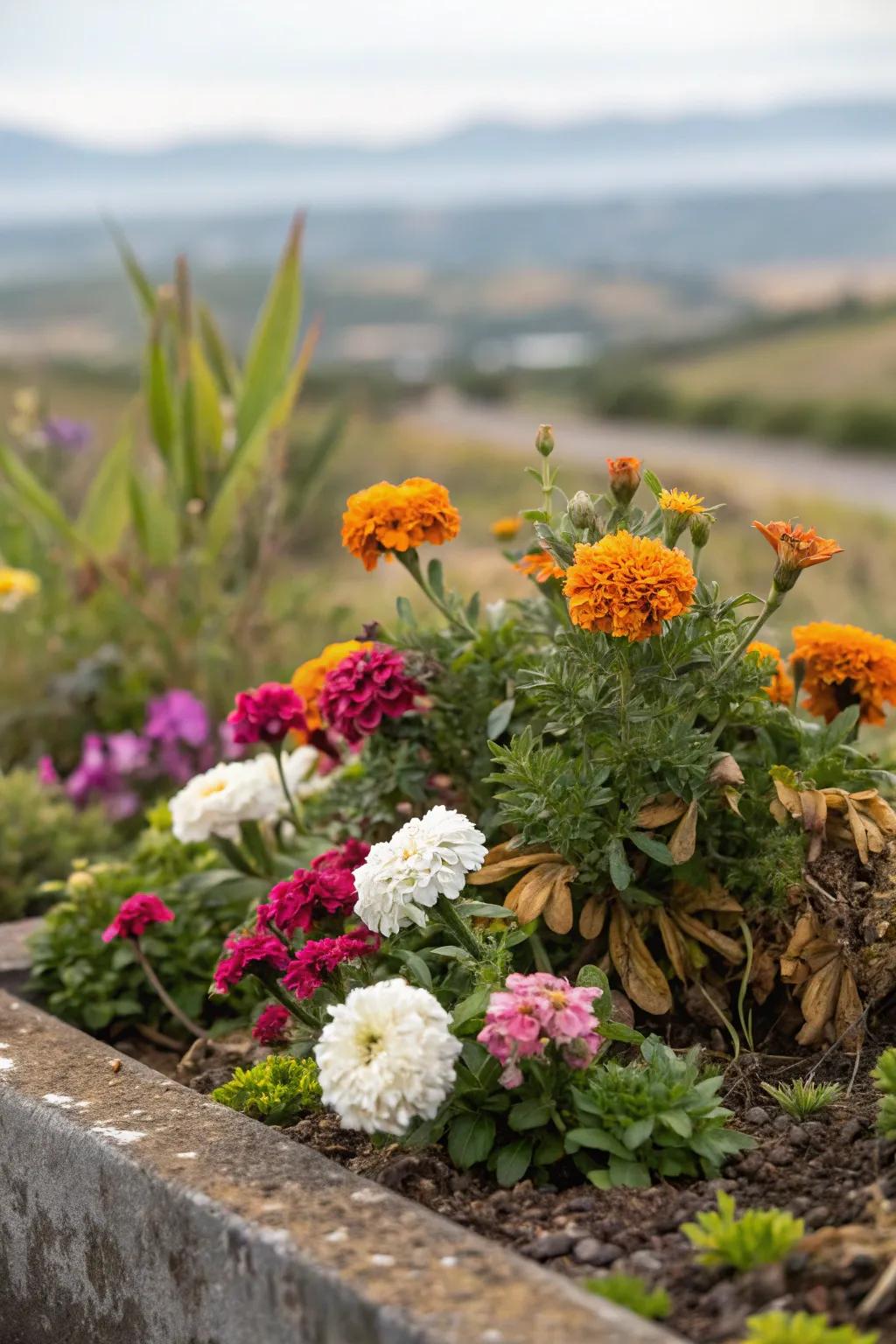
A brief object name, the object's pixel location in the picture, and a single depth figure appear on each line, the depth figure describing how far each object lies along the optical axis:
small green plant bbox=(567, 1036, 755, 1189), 1.97
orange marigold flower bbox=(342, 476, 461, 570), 2.47
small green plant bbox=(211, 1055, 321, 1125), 2.26
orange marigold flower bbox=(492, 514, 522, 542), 2.89
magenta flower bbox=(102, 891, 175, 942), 2.67
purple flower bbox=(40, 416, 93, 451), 6.24
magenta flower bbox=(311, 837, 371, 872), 2.59
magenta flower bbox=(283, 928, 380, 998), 2.18
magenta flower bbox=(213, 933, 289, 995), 2.24
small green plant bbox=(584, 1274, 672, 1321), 1.60
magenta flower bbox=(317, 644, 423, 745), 2.56
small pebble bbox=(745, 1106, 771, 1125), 2.16
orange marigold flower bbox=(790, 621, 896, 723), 2.62
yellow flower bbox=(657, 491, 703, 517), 2.25
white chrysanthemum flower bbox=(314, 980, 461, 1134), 1.83
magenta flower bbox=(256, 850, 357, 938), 2.33
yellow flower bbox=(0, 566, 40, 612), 4.76
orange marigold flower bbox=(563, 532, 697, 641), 2.05
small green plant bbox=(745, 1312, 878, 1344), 1.46
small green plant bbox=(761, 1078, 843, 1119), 2.13
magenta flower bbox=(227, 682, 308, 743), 2.78
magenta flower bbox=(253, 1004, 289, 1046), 2.38
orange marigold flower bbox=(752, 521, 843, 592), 2.18
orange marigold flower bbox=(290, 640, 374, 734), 2.86
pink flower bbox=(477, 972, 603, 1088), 1.91
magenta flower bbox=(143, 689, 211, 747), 4.19
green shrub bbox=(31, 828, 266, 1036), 3.01
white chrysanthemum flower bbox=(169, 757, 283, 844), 2.84
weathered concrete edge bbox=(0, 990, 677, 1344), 1.58
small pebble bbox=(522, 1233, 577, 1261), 1.80
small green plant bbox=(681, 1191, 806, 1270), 1.65
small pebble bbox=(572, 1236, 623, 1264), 1.77
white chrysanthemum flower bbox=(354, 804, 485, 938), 2.07
